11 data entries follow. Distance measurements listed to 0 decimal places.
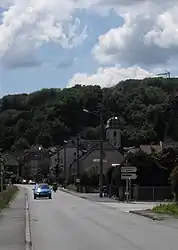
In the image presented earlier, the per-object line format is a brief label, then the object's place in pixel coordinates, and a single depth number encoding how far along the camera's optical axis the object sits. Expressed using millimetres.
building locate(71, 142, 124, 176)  118856
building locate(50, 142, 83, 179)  155938
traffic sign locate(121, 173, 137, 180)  57141
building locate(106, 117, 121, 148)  146250
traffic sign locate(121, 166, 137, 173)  57125
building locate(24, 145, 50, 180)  196000
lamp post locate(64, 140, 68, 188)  136725
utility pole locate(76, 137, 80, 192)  97656
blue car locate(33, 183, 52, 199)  71119
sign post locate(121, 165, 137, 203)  57125
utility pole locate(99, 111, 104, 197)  69112
